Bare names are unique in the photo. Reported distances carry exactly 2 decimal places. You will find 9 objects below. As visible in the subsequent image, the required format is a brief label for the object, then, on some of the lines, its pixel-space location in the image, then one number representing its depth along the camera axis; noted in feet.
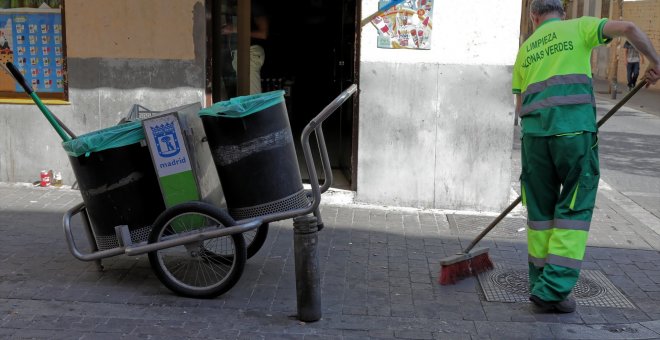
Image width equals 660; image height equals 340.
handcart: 16.22
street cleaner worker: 15.48
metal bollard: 15.38
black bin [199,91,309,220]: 16.33
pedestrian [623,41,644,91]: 73.97
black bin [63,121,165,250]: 16.22
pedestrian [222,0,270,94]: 27.68
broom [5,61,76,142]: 16.67
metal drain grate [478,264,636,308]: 17.24
